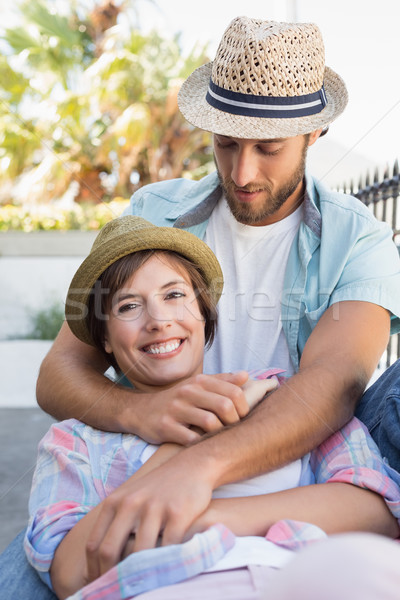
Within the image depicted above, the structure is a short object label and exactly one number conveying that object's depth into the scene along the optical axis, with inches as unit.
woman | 50.9
